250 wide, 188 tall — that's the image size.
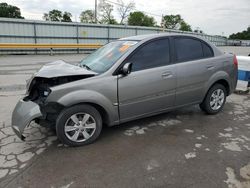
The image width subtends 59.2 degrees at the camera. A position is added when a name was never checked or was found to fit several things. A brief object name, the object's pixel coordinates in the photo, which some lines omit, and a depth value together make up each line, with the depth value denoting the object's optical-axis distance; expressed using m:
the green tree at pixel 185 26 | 82.49
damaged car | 3.23
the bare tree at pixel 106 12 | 53.22
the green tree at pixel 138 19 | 70.62
